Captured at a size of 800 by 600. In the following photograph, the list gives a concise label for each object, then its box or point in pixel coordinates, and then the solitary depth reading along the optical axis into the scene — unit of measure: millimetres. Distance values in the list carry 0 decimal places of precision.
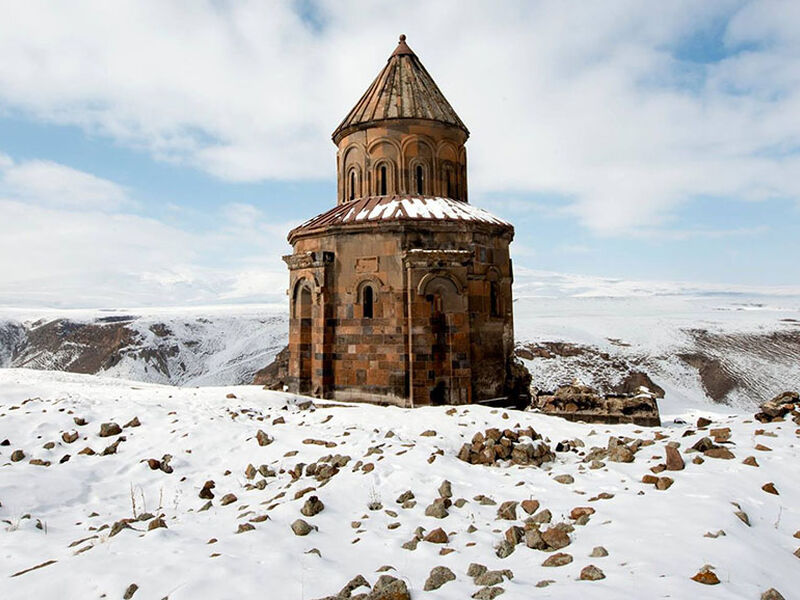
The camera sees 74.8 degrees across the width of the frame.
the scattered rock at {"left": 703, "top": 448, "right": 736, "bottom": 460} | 6391
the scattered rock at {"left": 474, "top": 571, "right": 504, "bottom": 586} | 3818
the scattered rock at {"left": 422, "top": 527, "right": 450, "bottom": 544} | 4777
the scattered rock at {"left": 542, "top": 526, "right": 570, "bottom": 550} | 4508
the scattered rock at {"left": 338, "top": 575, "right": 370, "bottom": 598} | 3702
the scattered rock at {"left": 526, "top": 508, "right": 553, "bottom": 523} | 5108
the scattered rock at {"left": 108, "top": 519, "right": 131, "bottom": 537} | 5052
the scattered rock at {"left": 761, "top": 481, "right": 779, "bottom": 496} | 5438
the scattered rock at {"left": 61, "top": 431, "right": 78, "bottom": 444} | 8625
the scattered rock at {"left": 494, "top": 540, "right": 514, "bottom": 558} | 4484
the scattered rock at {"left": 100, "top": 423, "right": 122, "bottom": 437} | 8906
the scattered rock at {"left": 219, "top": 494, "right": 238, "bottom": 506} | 6404
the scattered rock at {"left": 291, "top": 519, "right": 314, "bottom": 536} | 4949
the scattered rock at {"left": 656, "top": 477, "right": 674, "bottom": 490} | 5656
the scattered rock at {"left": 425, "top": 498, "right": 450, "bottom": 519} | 5418
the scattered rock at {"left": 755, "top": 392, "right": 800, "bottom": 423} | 8211
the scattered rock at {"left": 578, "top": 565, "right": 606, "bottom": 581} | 3711
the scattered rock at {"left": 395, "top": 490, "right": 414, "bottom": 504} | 5922
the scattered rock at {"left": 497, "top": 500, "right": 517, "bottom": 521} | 5363
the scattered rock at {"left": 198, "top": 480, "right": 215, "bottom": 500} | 6723
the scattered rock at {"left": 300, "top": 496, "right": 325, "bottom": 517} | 5473
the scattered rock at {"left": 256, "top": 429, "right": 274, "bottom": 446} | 8477
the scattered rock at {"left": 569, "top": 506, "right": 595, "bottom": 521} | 5109
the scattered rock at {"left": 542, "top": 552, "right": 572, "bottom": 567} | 4105
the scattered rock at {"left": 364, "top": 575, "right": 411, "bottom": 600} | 3553
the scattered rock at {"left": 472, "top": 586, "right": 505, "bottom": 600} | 3543
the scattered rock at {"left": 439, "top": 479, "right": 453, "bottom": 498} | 6008
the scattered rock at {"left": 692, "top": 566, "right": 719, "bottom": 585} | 3551
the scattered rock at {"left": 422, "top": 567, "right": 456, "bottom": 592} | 3861
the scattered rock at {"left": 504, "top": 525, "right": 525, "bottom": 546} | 4703
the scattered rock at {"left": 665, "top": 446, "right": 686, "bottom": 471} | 6145
